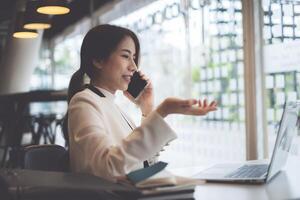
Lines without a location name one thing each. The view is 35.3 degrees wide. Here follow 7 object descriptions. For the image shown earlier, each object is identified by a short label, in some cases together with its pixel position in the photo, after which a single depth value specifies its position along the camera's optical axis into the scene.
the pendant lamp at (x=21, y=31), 5.36
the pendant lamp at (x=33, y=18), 4.40
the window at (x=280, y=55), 3.71
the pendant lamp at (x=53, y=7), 3.85
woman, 1.33
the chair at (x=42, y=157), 1.88
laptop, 1.66
